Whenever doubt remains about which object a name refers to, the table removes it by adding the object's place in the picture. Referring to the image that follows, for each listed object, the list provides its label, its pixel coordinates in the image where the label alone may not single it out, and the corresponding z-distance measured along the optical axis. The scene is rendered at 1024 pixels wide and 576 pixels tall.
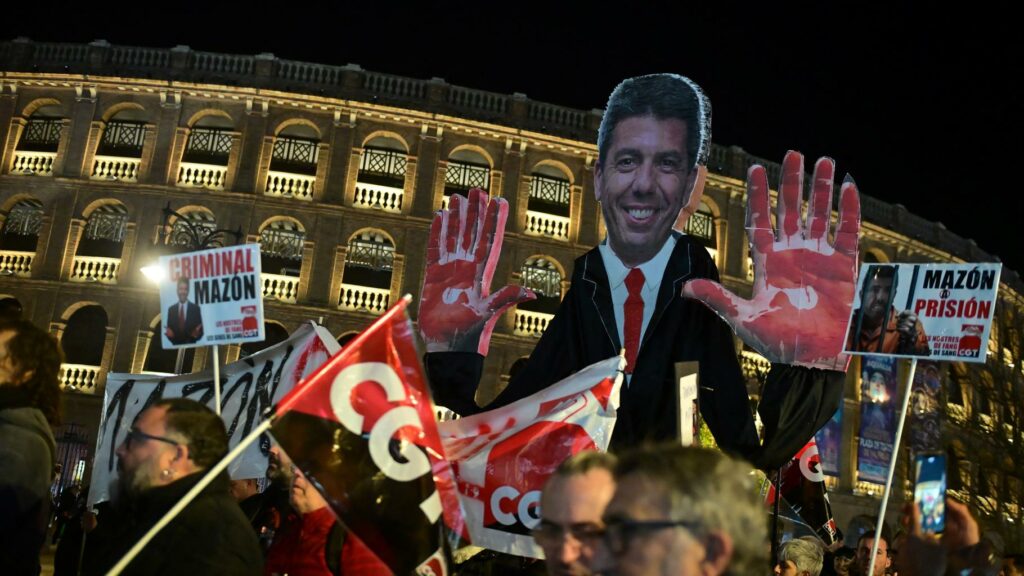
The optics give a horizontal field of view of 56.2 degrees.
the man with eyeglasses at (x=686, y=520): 2.07
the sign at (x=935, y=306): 5.17
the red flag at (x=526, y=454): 4.60
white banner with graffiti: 7.36
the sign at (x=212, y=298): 6.45
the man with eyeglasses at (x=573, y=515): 2.56
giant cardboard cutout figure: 4.98
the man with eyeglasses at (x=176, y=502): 3.03
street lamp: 24.34
